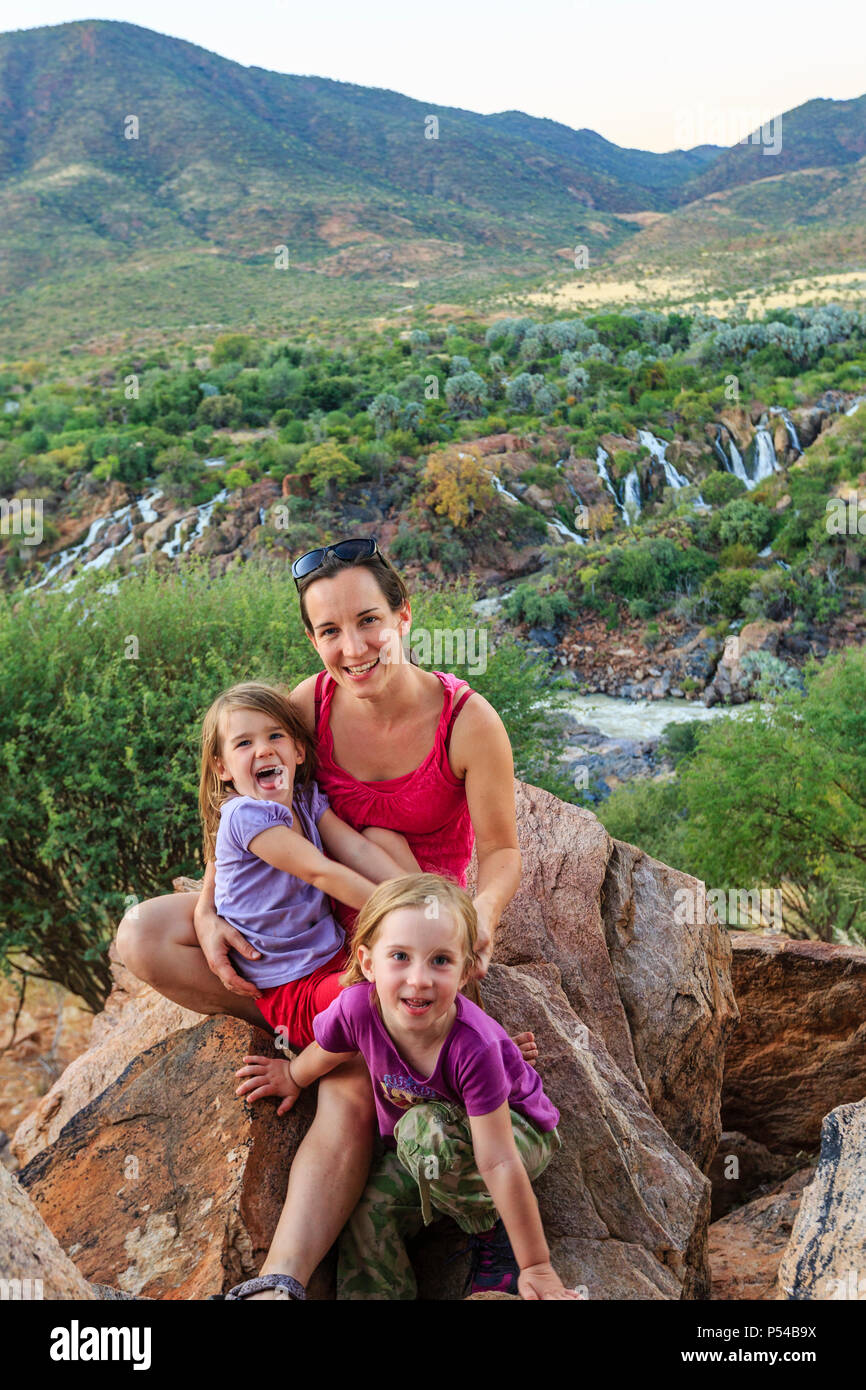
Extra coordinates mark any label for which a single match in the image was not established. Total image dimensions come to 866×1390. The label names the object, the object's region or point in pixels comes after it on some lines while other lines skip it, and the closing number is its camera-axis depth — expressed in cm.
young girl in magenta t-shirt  213
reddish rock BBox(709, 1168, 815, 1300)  328
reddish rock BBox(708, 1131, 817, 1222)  442
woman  255
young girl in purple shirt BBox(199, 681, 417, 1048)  251
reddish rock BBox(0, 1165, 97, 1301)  158
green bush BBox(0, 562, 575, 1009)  605
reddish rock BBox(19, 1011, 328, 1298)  234
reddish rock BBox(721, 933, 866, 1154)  458
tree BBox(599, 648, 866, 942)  930
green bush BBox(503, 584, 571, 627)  2755
